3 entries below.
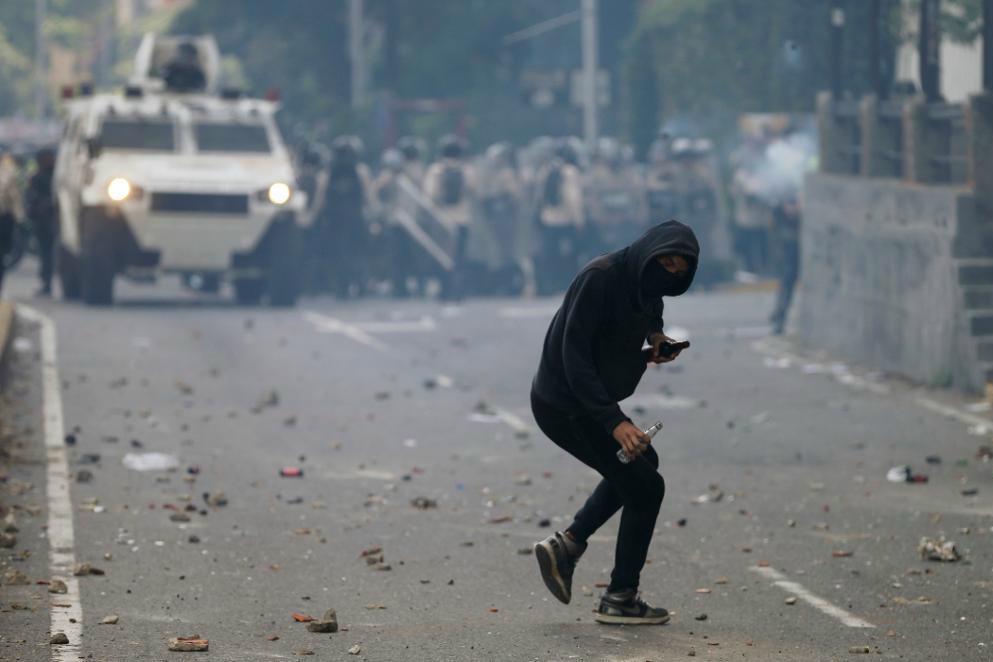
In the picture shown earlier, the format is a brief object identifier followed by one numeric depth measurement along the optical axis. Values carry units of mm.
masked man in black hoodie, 15195
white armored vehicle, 51156
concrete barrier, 34094
